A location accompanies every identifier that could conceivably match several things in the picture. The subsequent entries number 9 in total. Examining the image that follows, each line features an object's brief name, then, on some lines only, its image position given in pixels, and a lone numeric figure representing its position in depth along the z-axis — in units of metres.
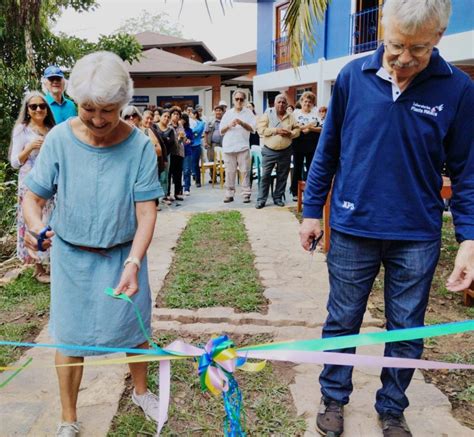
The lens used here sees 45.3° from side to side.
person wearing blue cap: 5.18
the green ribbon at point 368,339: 1.95
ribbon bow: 1.93
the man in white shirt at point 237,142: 9.48
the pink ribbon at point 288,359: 1.95
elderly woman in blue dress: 2.28
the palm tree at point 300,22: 5.05
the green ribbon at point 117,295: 1.99
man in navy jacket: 2.15
